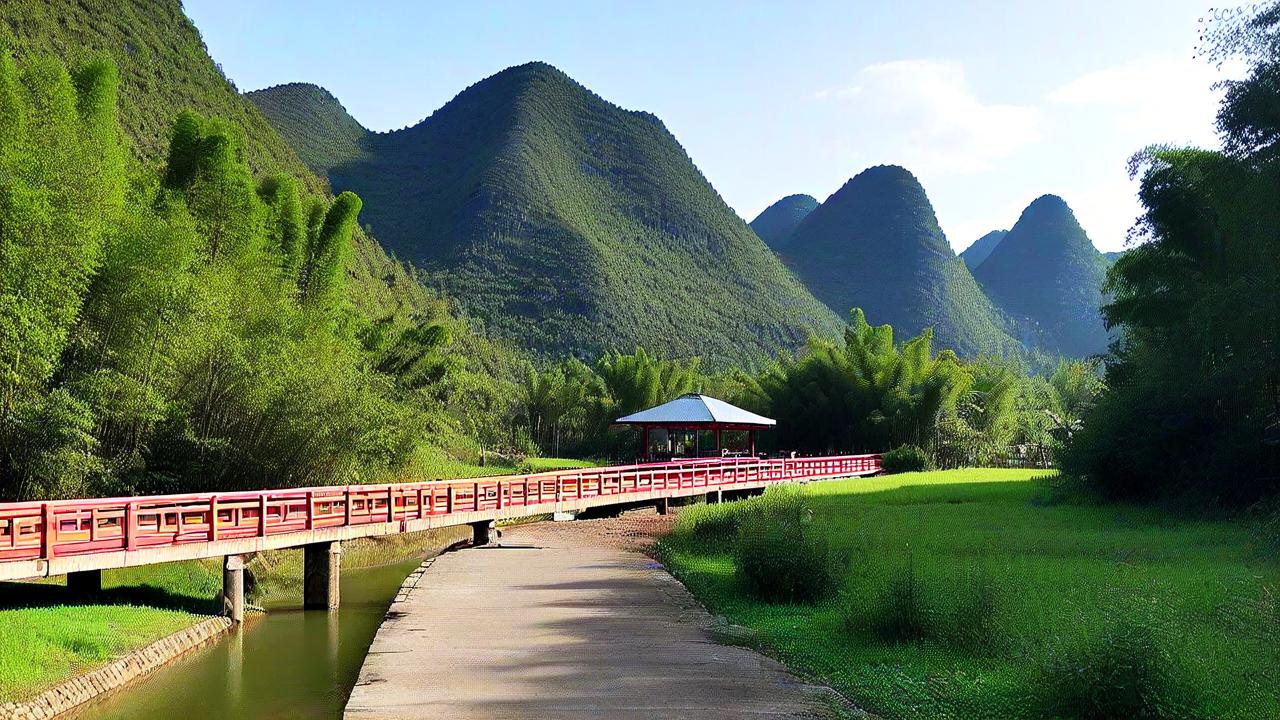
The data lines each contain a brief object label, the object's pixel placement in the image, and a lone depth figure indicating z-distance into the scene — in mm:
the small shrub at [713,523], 18253
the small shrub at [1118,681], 6328
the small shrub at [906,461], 38500
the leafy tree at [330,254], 21609
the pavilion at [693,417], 32469
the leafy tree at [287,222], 20328
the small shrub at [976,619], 8680
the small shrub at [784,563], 11883
